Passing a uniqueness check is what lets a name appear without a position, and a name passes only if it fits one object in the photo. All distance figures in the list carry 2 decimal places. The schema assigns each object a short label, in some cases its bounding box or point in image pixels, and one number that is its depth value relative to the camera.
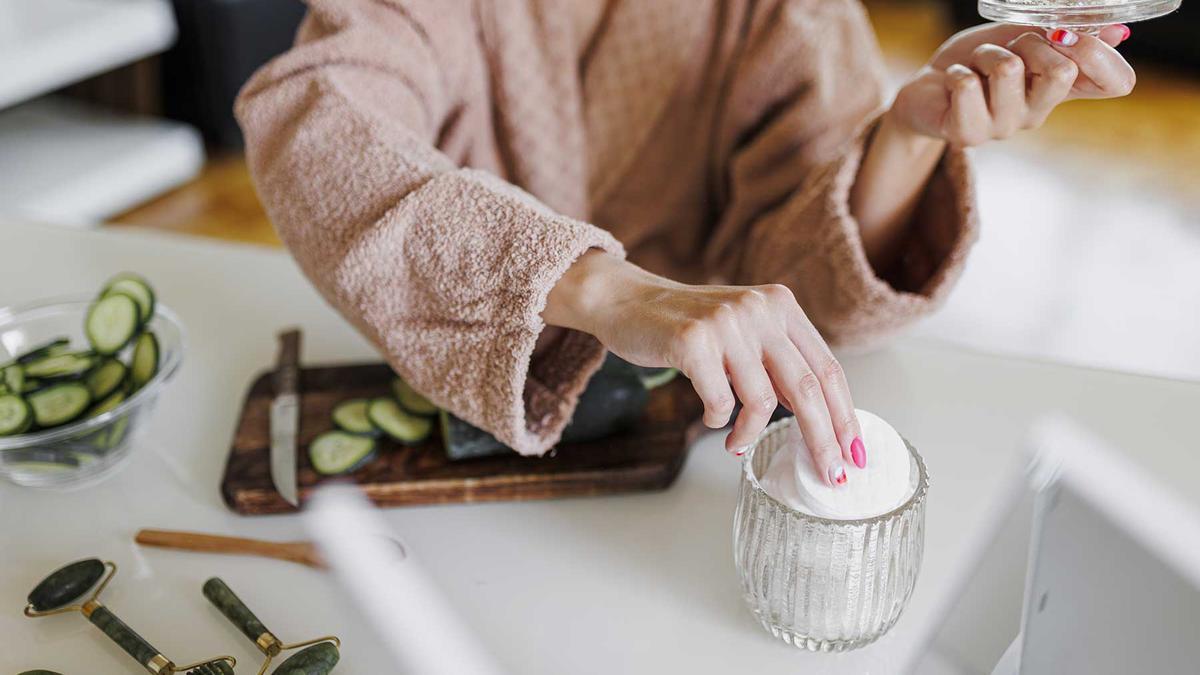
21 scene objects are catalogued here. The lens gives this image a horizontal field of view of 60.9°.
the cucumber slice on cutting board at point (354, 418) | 0.73
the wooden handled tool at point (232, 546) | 0.64
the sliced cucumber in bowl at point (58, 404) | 0.68
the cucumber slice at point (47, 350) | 0.72
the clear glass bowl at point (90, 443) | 0.66
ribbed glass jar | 0.52
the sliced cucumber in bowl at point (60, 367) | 0.70
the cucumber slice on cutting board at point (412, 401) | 0.74
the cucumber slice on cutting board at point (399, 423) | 0.72
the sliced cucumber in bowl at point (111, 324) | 0.73
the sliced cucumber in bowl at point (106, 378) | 0.71
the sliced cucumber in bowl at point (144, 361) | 0.72
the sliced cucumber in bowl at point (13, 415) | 0.66
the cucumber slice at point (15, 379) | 0.68
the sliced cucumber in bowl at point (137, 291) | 0.75
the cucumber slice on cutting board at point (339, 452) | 0.70
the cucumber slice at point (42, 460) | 0.67
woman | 0.56
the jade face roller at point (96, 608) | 0.56
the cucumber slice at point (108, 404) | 0.70
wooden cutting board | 0.69
